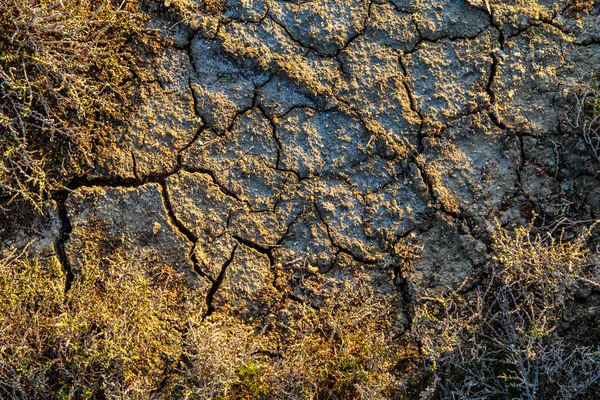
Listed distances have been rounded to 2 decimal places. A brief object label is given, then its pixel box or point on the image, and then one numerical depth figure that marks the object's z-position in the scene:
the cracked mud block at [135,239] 3.40
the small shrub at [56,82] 3.28
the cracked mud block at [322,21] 3.50
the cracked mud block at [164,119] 3.44
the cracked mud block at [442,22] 3.53
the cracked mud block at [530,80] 3.48
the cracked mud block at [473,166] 3.43
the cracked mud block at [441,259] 3.41
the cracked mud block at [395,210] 3.43
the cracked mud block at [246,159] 3.44
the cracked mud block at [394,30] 3.52
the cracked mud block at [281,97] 3.47
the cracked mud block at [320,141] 3.46
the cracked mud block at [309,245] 3.43
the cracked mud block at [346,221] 3.43
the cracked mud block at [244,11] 3.51
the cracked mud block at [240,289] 3.40
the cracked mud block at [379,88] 3.47
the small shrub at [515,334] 3.19
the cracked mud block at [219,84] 3.47
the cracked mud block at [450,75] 3.48
